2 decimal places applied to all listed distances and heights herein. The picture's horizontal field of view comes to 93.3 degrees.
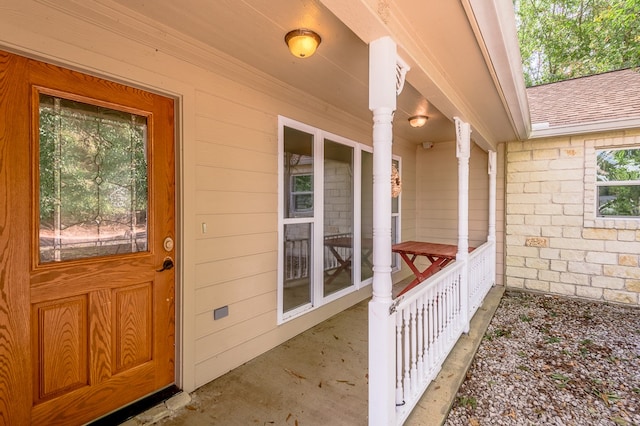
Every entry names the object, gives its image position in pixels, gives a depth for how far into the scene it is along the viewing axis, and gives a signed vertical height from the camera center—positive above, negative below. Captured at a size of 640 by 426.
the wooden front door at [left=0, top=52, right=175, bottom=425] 1.52 -0.19
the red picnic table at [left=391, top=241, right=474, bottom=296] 3.59 -0.52
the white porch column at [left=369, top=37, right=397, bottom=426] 1.59 -0.13
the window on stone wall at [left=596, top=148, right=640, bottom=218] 4.18 +0.40
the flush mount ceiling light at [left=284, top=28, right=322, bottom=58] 1.88 +1.08
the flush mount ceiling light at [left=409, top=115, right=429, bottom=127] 3.74 +1.13
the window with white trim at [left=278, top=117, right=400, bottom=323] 2.99 -0.08
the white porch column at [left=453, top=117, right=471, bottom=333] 3.11 +0.05
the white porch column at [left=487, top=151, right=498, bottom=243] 4.79 +0.23
